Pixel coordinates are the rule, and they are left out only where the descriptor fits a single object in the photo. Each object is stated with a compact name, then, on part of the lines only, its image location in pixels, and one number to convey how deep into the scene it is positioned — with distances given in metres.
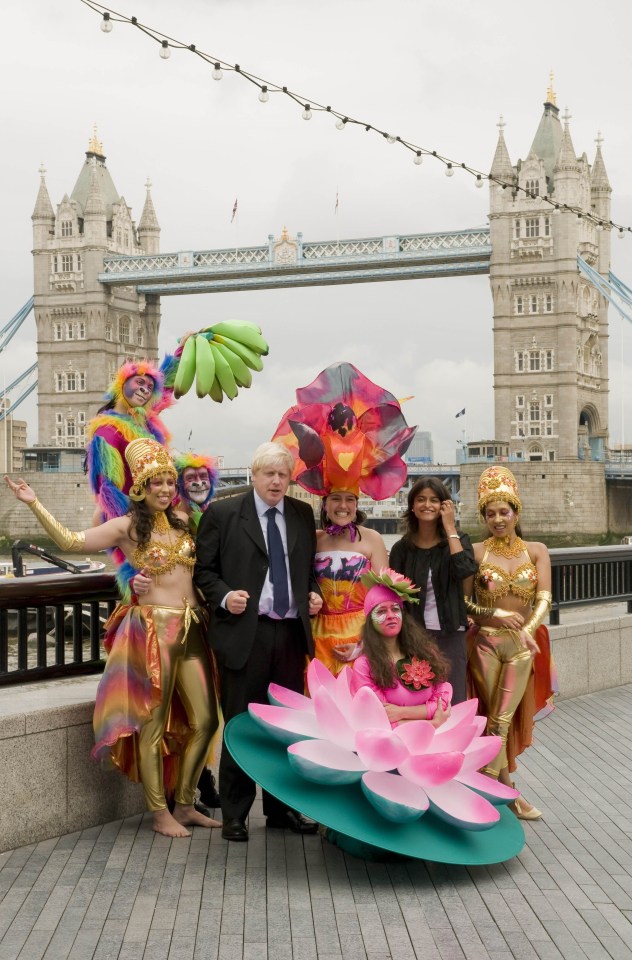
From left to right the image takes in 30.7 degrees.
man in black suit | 4.28
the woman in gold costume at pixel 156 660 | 4.27
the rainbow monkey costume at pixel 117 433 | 4.88
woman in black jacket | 4.57
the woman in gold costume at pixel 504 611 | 4.74
